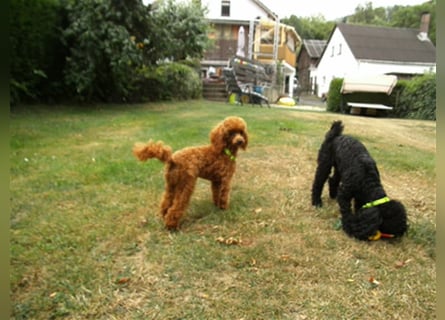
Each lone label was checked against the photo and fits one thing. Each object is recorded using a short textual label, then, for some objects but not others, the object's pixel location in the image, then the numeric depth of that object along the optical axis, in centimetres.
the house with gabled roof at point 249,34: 2436
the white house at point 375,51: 2759
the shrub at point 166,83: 1316
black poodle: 295
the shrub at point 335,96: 1501
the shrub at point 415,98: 1209
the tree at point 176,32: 1120
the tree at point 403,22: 2661
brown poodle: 310
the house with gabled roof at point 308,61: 4166
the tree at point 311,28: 5366
